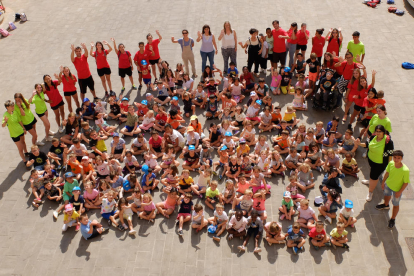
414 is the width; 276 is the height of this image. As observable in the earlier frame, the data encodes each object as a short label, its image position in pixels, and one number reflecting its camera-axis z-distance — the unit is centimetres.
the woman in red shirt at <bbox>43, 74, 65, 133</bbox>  1136
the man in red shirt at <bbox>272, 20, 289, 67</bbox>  1338
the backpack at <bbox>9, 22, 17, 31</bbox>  1802
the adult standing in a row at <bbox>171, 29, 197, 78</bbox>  1350
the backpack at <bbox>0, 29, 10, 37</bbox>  1748
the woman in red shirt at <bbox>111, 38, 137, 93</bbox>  1298
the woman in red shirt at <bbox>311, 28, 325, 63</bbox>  1322
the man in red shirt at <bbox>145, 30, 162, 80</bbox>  1332
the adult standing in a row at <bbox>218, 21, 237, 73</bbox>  1331
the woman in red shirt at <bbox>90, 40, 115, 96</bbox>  1265
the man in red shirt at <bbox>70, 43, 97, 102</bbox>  1222
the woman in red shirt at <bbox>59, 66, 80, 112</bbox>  1184
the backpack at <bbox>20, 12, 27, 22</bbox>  1864
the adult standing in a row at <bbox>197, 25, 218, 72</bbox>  1340
